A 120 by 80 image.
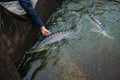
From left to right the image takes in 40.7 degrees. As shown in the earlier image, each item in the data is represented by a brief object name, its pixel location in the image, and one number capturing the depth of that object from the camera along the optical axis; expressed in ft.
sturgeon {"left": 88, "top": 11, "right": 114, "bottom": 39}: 11.26
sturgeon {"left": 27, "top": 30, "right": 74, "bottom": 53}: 10.98
